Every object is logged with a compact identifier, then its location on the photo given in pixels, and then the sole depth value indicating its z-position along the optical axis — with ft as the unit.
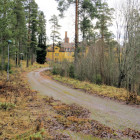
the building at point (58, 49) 173.66
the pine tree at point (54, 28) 134.52
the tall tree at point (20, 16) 78.10
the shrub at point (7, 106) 16.91
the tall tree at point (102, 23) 43.37
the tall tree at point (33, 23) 98.66
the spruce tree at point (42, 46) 129.59
